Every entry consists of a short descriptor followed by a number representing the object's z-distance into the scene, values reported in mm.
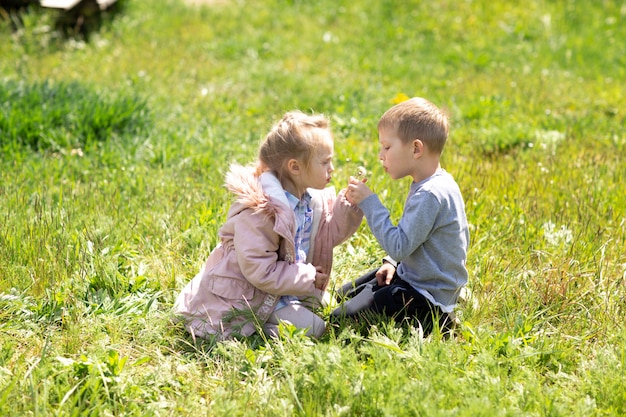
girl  3391
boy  3393
